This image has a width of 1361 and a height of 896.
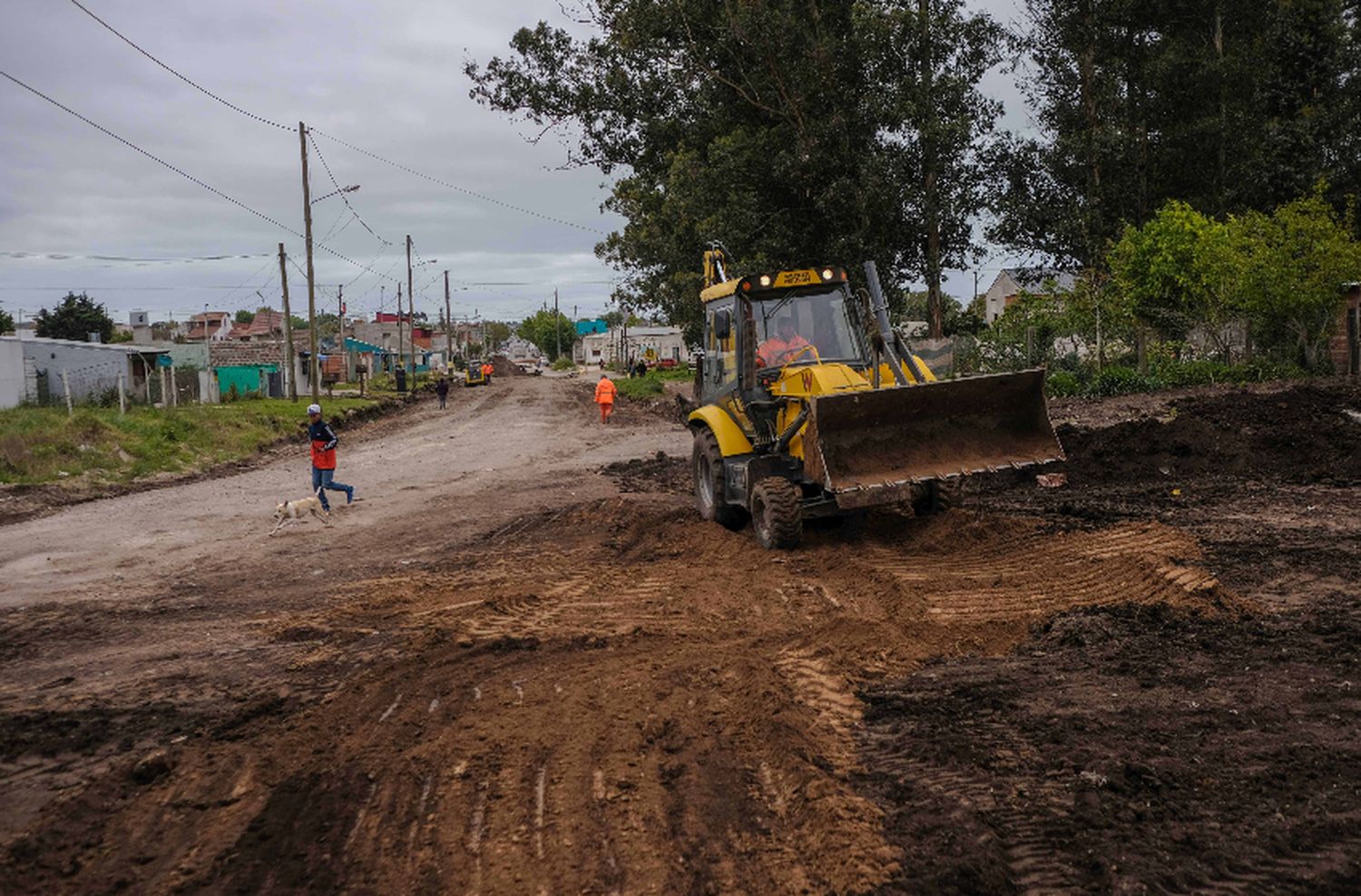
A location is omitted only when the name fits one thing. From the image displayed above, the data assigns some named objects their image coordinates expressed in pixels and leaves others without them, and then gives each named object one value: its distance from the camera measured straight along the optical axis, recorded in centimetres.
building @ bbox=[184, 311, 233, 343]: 10325
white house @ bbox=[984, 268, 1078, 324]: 3162
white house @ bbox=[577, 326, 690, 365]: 8925
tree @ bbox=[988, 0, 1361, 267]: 3244
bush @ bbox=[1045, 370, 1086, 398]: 2831
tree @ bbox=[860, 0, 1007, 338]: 2962
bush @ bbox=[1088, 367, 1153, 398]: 2736
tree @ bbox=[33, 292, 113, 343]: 6944
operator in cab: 1093
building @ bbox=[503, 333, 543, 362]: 16730
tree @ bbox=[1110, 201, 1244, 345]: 2628
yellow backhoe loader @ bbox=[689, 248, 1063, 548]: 963
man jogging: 1534
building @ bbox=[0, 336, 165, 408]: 3406
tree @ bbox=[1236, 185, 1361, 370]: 2455
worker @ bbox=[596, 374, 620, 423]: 3172
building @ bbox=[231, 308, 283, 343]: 9204
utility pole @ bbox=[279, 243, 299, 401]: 3822
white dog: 1443
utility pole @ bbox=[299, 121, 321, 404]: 3653
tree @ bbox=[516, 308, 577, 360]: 14988
